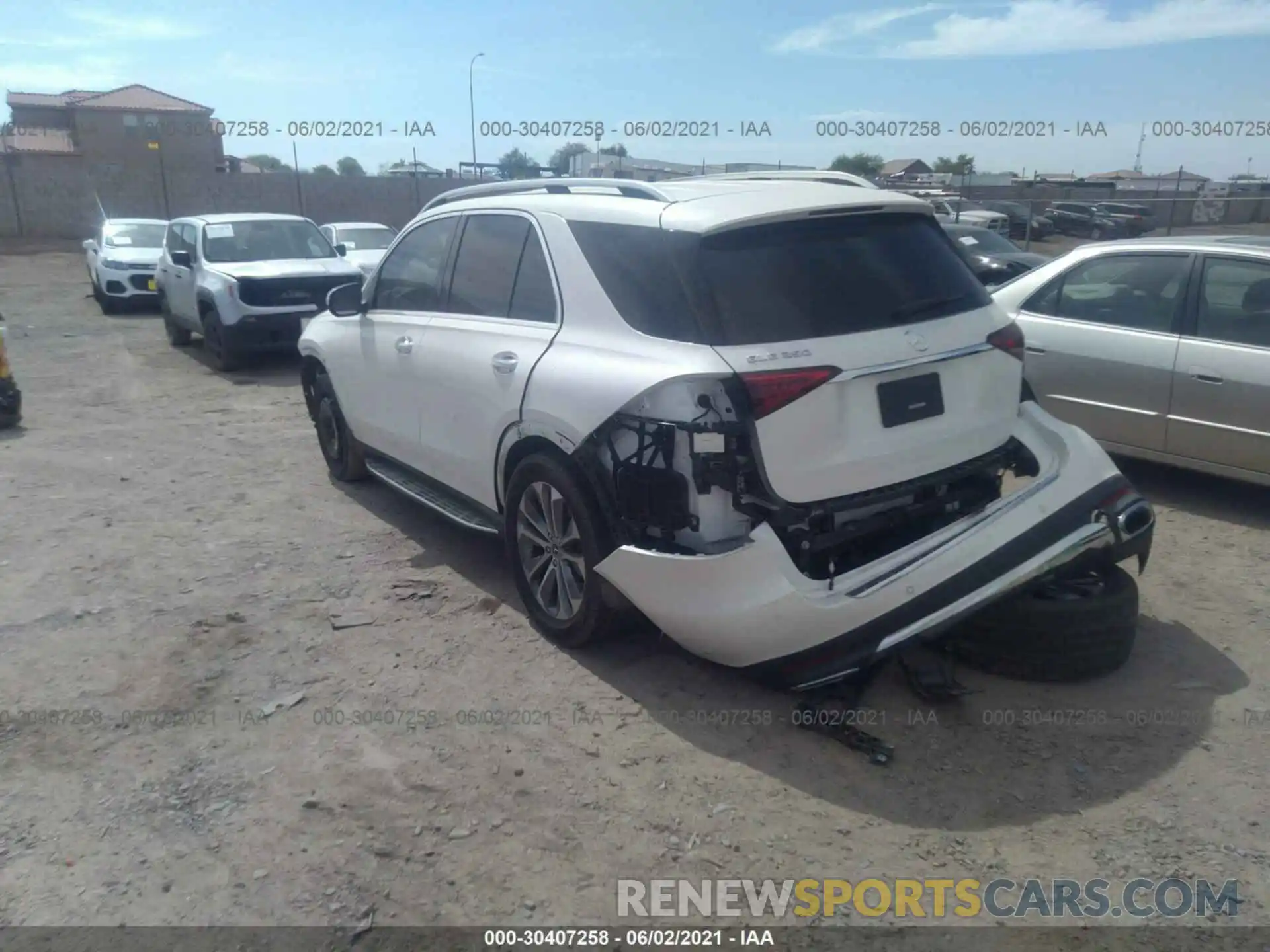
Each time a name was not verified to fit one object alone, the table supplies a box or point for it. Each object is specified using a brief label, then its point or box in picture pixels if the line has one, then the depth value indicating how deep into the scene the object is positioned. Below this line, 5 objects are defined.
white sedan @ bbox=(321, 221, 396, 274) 16.38
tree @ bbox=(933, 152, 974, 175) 53.34
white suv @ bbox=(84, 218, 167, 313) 17.22
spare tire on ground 3.88
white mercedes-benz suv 3.48
